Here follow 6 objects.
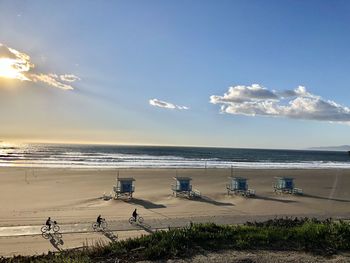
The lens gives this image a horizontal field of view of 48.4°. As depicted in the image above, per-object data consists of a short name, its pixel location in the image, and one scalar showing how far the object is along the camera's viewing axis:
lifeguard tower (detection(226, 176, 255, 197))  29.45
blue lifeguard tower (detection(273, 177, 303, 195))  31.50
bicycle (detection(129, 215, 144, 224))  18.71
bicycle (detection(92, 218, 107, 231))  17.26
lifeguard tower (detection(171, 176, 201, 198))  27.78
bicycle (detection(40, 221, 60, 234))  16.72
